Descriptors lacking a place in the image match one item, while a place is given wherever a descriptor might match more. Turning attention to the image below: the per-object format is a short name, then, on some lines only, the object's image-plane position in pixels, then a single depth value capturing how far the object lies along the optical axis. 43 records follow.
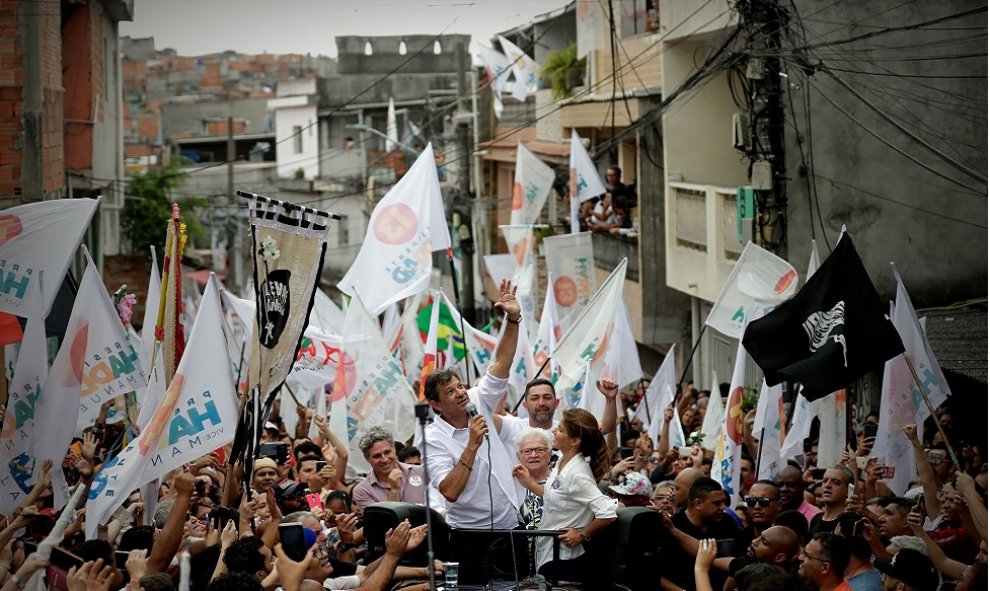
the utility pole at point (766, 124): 16.58
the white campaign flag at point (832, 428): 11.56
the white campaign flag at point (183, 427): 8.74
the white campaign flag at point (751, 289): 13.29
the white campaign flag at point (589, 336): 13.52
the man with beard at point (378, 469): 9.94
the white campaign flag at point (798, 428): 11.85
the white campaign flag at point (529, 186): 23.25
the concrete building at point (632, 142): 24.27
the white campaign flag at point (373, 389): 13.95
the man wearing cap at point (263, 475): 9.44
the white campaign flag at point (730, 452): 11.73
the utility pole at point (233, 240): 50.47
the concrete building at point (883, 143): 16.44
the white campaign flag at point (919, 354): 10.93
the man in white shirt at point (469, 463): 7.66
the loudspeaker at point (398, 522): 7.23
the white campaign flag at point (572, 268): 19.81
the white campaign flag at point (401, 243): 14.42
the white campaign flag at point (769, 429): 11.78
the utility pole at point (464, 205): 38.56
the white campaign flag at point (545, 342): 14.31
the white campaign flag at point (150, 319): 12.98
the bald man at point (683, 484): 8.80
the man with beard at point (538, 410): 8.70
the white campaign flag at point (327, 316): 17.58
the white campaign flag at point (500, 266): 25.05
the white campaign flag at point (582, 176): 21.88
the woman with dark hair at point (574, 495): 7.25
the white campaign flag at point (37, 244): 10.40
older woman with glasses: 8.05
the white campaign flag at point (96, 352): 10.64
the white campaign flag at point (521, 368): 14.11
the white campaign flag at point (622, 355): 13.94
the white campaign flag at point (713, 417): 13.88
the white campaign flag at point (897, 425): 10.49
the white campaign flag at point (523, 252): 21.34
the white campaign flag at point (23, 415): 9.88
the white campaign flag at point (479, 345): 17.02
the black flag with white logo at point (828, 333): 9.75
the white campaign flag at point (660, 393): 15.02
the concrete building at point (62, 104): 18.36
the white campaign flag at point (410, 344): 18.36
